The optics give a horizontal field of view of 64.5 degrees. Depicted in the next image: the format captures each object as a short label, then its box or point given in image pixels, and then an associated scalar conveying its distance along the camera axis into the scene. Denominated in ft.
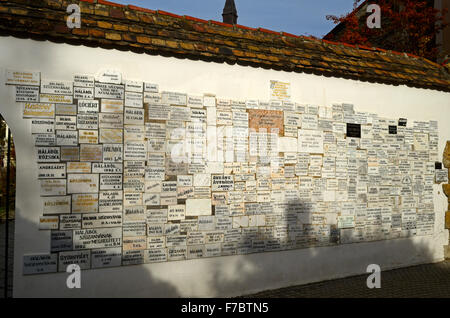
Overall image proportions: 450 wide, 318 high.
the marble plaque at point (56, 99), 12.66
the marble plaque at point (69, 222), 12.73
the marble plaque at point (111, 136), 13.45
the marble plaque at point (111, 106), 13.53
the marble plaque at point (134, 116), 13.88
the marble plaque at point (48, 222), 12.44
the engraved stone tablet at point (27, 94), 12.36
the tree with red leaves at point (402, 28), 32.04
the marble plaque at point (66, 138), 12.80
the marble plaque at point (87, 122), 13.14
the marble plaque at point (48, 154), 12.51
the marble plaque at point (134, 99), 13.91
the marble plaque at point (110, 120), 13.47
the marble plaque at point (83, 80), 13.15
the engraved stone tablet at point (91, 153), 13.12
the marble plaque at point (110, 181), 13.37
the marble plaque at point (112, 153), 13.46
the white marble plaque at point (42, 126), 12.50
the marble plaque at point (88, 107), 13.19
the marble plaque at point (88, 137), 13.12
